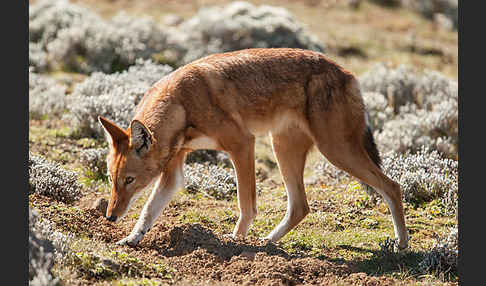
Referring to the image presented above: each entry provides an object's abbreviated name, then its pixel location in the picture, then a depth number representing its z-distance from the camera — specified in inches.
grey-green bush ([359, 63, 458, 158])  892.0
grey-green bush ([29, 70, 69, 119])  932.0
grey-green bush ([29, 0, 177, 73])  1224.8
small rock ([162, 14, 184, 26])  1600.6
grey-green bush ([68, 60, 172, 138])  852.0
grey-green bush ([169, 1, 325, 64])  1397.6
